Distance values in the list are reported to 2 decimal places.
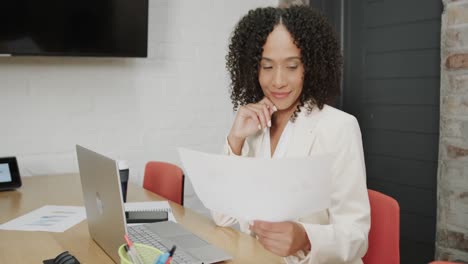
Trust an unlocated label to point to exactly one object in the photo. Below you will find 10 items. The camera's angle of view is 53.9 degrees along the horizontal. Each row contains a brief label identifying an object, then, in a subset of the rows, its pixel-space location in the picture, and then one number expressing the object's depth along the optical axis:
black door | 2.18
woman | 1.12
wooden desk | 1.10
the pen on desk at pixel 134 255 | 0.75
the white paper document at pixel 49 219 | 1.35
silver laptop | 0.98
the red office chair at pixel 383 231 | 1.19
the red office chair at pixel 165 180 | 1.84
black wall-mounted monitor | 1.93
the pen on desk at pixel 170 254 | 0.70
